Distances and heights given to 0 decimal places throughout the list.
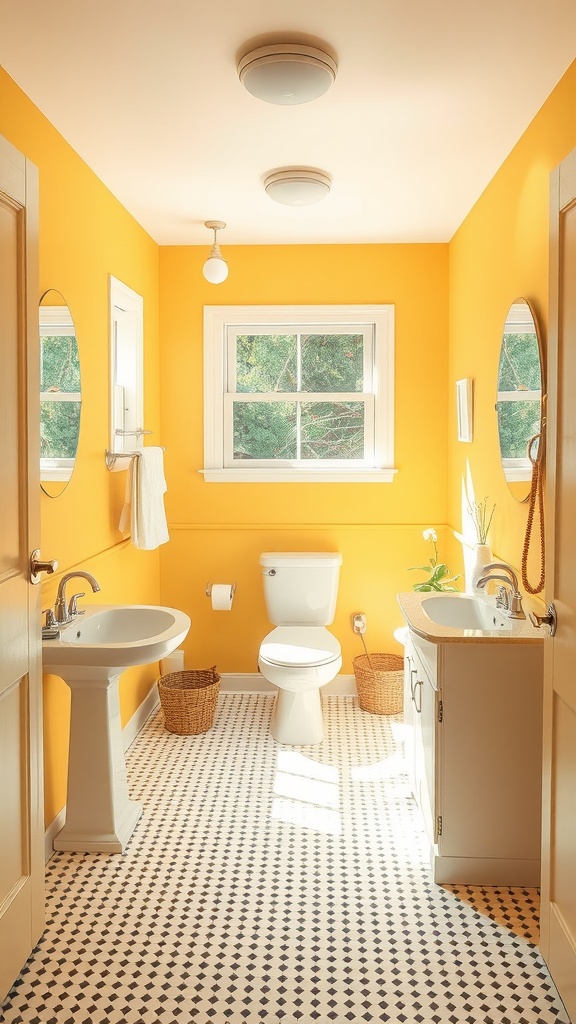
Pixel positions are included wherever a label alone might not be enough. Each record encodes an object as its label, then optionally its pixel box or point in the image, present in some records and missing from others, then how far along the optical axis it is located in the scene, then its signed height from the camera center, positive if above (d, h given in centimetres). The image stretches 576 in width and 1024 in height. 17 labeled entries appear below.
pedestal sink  250 -92
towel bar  336 +6
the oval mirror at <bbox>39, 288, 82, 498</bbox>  262 +27
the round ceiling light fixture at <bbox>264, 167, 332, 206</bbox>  310 +115
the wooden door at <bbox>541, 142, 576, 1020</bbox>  178 -34
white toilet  344 -81
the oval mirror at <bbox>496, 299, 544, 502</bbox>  254 +26
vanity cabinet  238 -91
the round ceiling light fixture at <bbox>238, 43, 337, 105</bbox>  213 +111
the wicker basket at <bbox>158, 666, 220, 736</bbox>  370 -114
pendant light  371 +96
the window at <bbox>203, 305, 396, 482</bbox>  422 +38
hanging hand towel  346 -14
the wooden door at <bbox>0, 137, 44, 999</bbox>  187 -28
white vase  285 -34
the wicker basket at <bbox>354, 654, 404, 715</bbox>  393 -112
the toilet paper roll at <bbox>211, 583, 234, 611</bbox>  403 -66
